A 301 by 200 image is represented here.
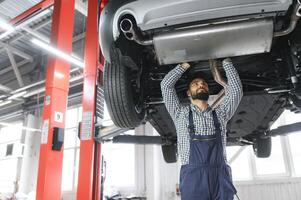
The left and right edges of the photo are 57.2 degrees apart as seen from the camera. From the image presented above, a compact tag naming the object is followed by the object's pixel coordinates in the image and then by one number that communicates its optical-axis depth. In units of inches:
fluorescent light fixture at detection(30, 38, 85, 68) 144.3
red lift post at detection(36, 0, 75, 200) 126.8
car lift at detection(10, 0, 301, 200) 110.5
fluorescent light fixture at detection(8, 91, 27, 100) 346.0
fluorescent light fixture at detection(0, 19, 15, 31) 168.1
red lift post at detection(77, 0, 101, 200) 110.7
